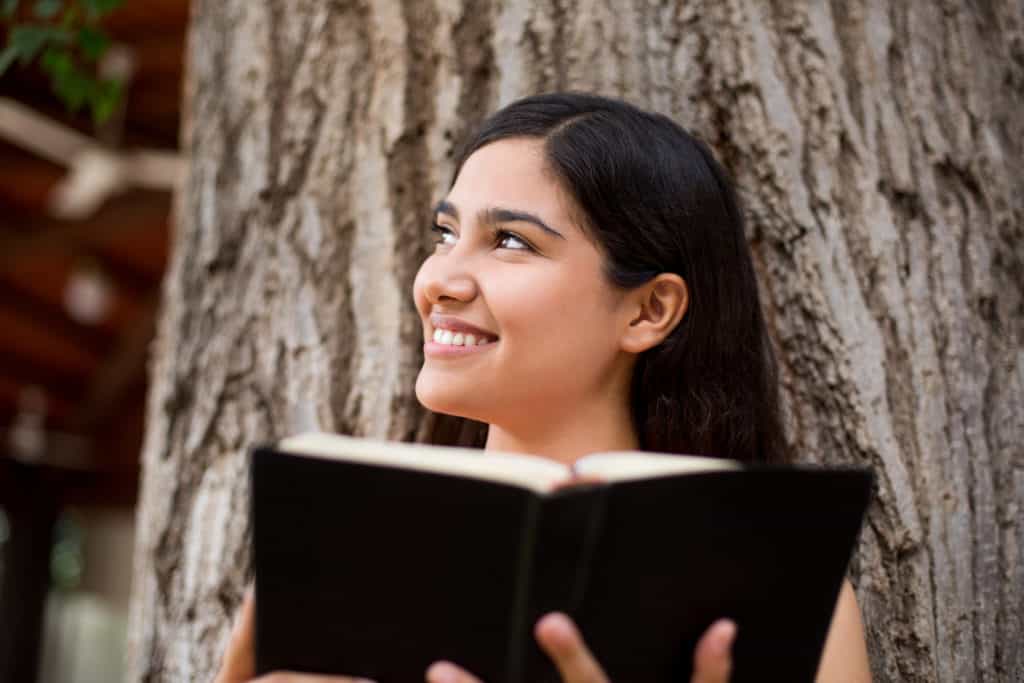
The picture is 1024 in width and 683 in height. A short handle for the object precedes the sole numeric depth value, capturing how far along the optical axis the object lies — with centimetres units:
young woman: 140
